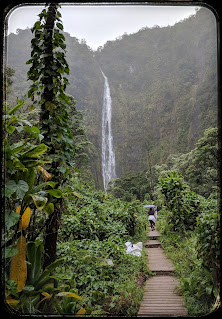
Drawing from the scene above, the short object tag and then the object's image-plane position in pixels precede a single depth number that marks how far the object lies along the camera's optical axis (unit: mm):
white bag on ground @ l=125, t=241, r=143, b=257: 12081
